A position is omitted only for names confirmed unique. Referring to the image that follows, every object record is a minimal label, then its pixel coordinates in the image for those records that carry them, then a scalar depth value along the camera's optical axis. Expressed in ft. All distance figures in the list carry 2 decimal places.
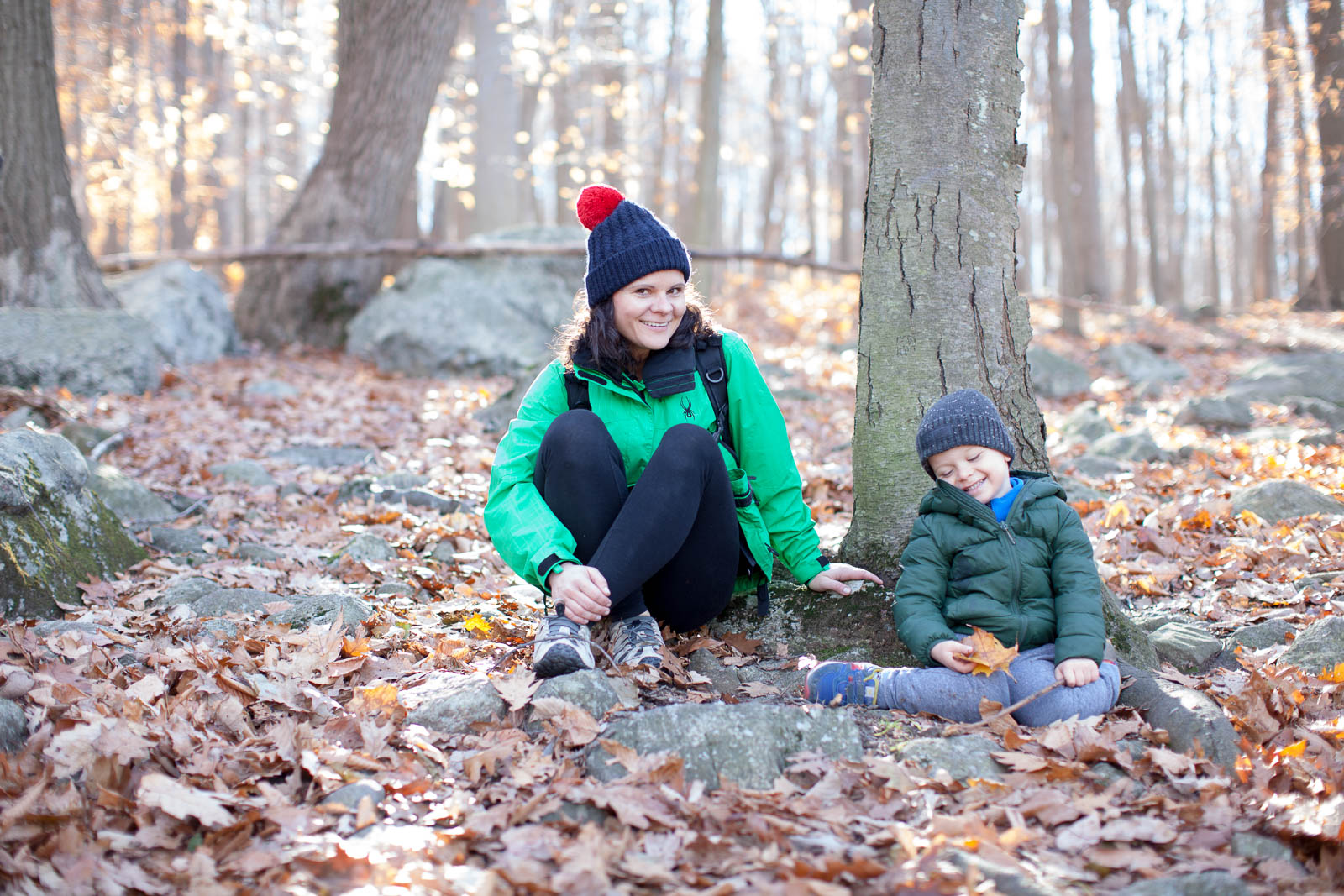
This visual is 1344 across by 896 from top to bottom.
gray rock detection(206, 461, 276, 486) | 17.81
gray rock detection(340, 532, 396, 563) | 14.06
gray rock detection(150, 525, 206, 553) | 14.24
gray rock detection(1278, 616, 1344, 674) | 9.49
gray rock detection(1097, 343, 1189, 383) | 34.58
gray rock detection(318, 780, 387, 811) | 7.30
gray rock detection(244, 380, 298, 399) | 24.95
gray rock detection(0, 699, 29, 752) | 7.84
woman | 9.48
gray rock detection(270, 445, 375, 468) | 19.80
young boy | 8.78
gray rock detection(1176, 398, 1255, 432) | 24.43
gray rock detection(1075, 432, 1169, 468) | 20.18
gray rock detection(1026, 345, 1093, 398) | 31.63
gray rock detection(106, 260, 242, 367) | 27.81
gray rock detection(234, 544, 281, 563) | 14.03
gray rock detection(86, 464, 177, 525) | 15.25
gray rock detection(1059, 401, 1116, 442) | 23.09
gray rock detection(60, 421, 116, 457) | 18.12
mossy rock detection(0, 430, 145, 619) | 10.98
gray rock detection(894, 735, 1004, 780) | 7.75
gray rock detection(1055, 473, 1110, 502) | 16.29
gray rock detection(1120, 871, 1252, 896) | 6.15
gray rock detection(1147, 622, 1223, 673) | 10.31
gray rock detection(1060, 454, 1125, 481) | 18.85
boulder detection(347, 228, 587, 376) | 29.60
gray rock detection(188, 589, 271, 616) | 11.36
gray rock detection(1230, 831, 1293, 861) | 6.65
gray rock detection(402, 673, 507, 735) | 8.68
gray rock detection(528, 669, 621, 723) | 8.61
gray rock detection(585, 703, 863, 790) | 7.75
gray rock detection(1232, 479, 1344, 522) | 14.30
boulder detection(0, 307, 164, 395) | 21.62
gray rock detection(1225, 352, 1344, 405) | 27.07
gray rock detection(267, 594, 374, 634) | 10.96
